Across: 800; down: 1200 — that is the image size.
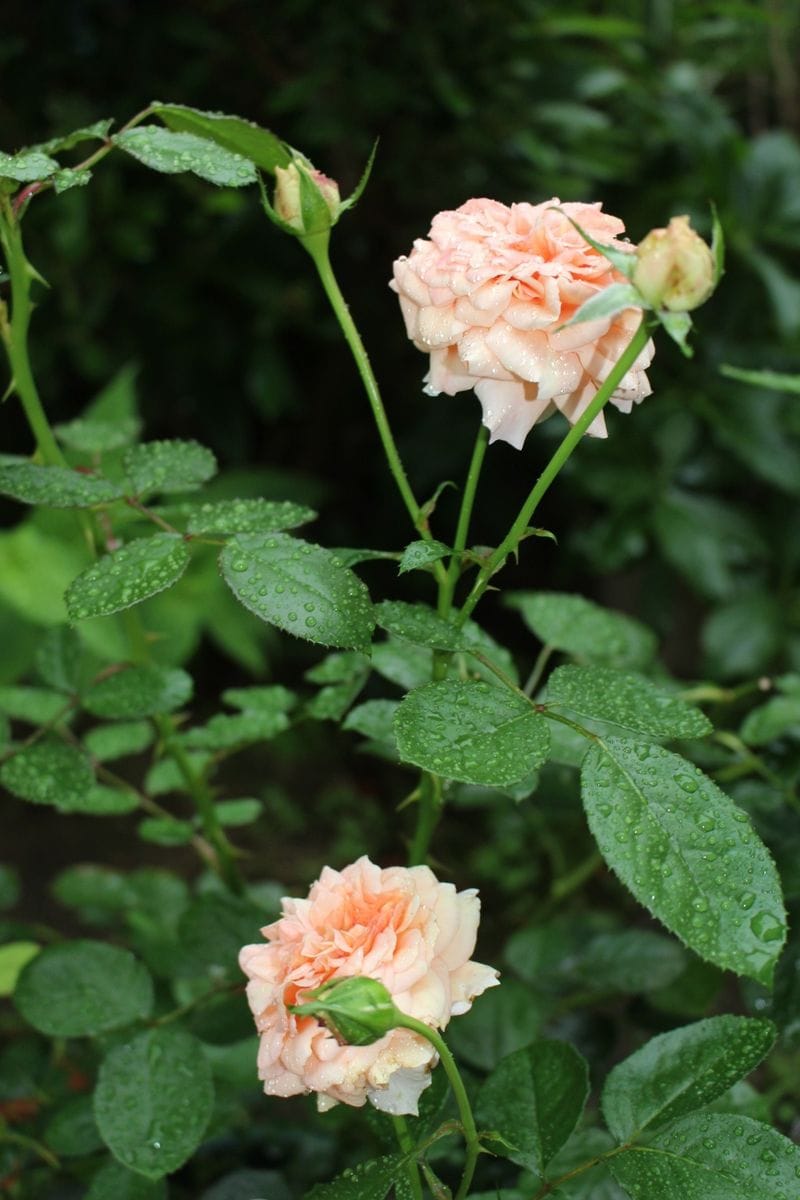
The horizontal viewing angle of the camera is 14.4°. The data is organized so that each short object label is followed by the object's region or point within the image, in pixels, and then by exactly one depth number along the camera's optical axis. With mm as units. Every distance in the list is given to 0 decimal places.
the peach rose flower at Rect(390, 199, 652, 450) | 748
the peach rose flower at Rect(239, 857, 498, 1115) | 731
